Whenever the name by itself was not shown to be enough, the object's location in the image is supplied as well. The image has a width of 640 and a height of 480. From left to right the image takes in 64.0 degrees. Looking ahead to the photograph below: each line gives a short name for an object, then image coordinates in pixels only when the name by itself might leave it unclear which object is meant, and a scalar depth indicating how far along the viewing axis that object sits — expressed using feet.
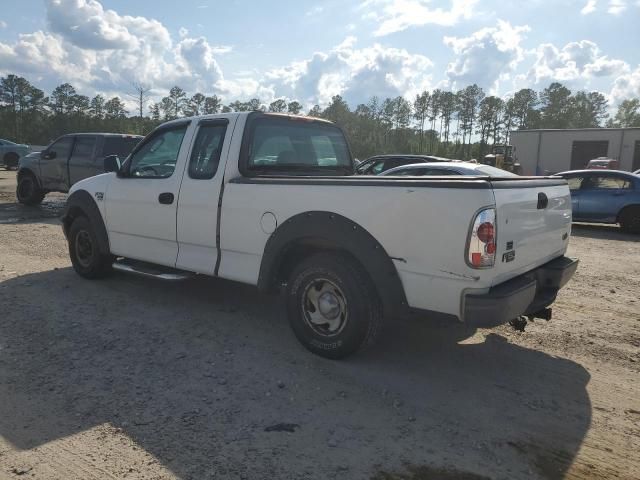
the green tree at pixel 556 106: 284.82
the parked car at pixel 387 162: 42.36
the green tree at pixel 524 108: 278.46
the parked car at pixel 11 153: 88.22
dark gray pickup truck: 40.22
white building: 112.27
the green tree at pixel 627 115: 336.78
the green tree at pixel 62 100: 261.24
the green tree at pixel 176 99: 270.67
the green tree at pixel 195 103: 253.49
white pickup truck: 10.85
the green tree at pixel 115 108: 271.22
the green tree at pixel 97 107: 263.41
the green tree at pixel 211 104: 237.94
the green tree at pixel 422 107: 288.10
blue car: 37.55
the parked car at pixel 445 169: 31.12
